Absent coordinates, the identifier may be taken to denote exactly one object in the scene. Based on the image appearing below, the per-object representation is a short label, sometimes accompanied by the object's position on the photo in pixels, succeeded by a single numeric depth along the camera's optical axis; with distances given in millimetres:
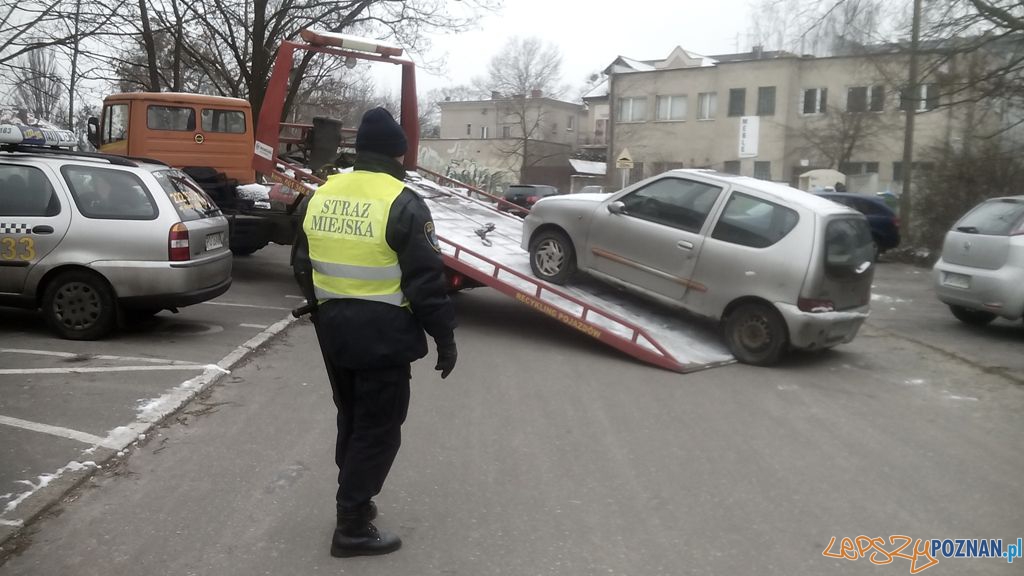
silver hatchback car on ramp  8312
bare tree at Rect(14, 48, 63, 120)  17047
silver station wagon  8008
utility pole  17531
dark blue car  21047
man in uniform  3807
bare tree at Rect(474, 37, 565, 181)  52375
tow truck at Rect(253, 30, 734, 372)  8633
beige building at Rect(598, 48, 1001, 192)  38781
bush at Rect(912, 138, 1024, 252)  18969
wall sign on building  22141
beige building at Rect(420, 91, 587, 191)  51062
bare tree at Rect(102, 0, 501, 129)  20688
